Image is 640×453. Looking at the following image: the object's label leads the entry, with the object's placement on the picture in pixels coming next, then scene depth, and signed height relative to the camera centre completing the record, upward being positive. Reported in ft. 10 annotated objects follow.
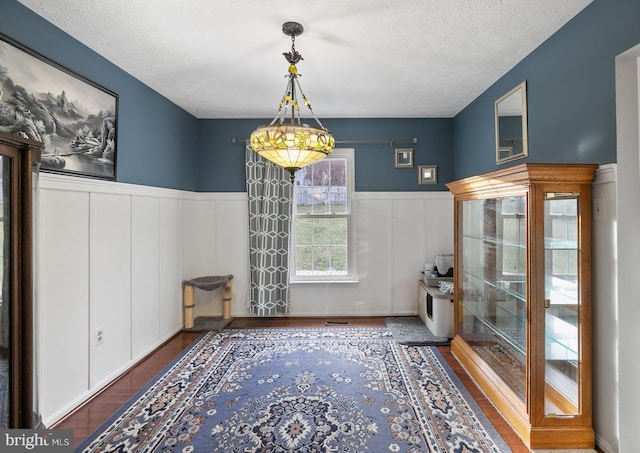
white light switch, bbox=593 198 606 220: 5.87 +0.29
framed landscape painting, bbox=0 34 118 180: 6.06 +2.49
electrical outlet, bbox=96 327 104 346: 8.22 -2.78
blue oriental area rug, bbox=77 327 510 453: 6.28 -4.12
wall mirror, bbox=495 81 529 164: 8.71 +2.92
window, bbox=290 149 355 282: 14.05 +0.22
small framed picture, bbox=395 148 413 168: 14.02 +2.93
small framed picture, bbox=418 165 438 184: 14.06 +2.24
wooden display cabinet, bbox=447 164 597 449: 6.08 -1.56
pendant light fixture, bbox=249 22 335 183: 6.61 +1.75
